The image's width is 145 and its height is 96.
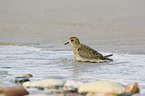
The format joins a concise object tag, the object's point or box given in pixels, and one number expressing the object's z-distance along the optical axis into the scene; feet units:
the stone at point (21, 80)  32.22
